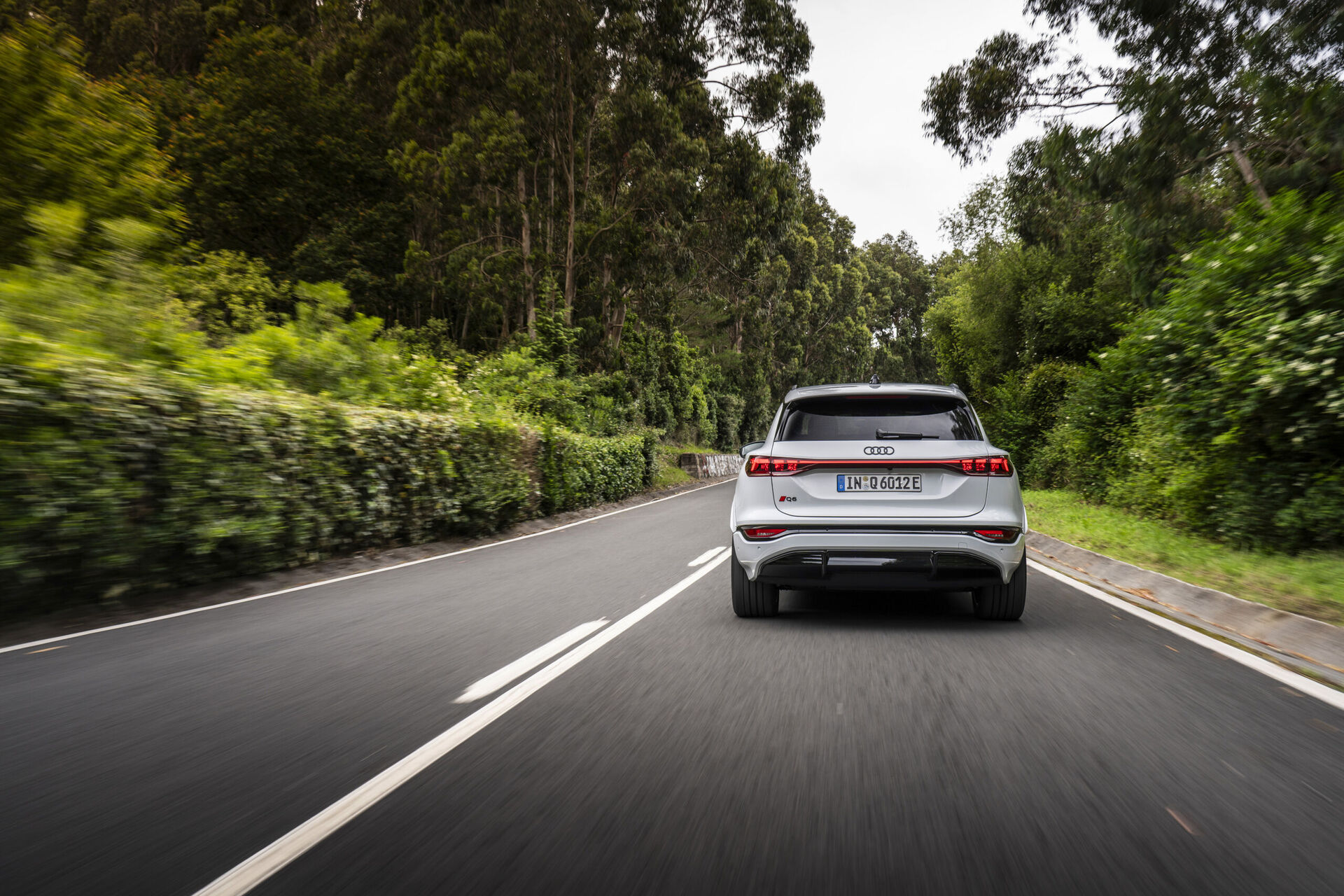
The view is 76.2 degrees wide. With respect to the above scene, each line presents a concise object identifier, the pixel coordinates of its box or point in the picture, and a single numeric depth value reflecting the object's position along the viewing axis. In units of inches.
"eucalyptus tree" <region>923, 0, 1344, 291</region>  497.0
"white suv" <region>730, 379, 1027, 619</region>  223.1
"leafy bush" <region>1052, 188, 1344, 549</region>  298.4
